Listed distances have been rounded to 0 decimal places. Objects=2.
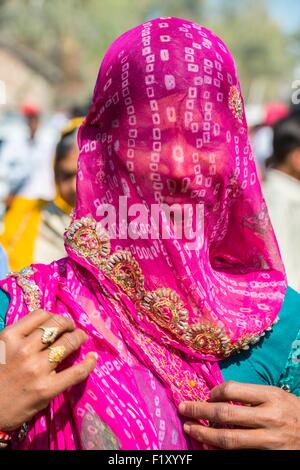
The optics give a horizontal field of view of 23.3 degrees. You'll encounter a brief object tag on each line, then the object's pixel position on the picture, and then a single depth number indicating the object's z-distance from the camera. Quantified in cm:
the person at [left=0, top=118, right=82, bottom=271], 380
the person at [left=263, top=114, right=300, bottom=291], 379
